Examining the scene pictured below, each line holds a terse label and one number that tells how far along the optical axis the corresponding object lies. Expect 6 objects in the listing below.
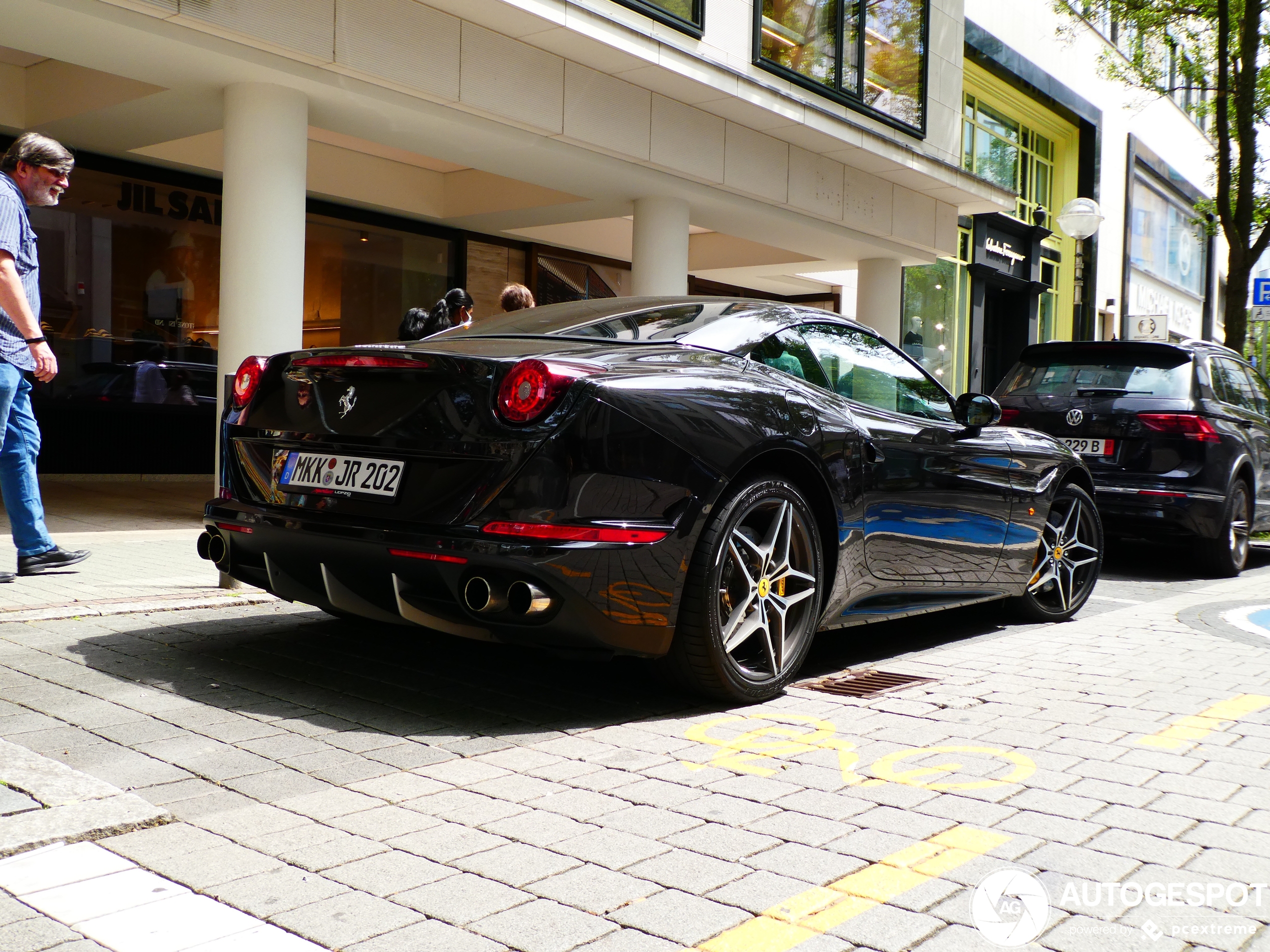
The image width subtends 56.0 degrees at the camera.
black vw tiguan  8.32
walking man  5.64
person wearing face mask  8.23
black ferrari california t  3.52
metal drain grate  4.38
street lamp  16.34
